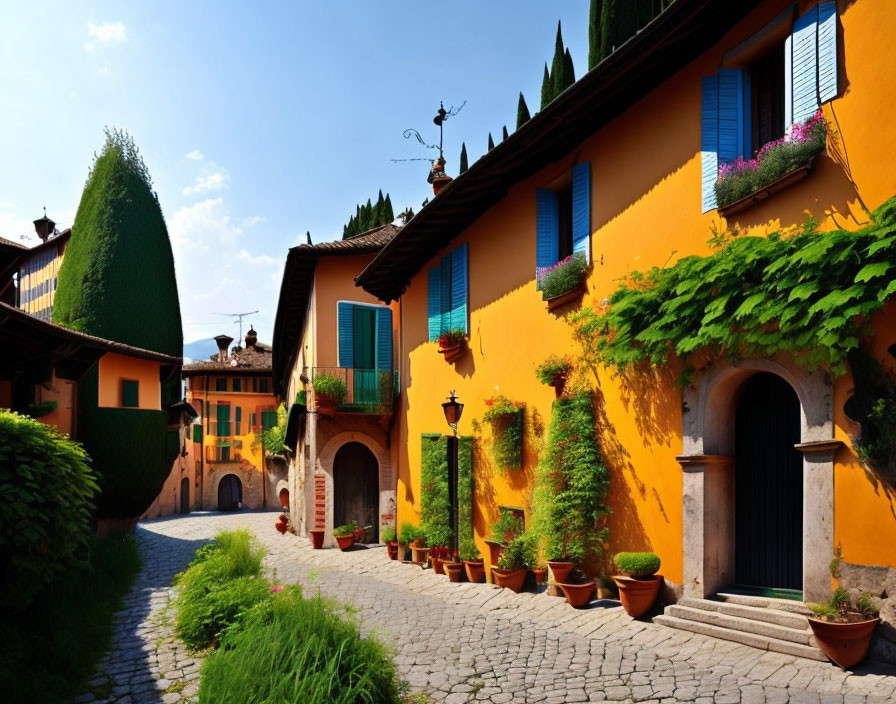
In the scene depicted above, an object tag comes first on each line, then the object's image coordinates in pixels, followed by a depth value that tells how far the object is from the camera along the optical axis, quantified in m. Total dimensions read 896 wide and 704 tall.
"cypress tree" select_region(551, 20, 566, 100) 25.31
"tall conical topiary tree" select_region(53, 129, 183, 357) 17.25
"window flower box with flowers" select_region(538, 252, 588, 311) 8.66
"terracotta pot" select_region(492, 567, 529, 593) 9.12
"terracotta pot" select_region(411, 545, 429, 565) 12.30
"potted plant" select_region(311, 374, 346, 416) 15.46
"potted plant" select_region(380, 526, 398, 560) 13.46
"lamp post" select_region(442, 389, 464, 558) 11.11
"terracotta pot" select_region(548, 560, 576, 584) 8.01
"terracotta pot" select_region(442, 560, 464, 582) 10.62
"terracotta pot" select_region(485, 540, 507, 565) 9.82
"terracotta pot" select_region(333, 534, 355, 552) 15.30
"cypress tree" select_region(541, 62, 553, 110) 25.83
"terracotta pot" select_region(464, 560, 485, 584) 10.40
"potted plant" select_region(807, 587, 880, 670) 4.93
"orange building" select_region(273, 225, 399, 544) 15.84
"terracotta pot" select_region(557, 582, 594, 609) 7.72
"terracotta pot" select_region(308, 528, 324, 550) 15.68
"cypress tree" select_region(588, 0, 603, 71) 22.67
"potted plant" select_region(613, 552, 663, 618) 6.97
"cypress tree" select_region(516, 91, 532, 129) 28.12
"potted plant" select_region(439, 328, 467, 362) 11.77
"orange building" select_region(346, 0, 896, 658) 5.41
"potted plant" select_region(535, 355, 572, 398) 8.82
